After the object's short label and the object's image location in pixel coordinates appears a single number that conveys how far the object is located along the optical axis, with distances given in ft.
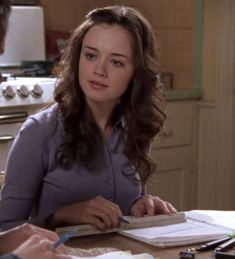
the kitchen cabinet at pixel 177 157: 13.87
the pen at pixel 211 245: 8.65
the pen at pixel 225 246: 8.60
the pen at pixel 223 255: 8.43
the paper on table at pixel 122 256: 8.37
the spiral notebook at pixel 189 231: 8.78
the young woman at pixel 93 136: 9.33
